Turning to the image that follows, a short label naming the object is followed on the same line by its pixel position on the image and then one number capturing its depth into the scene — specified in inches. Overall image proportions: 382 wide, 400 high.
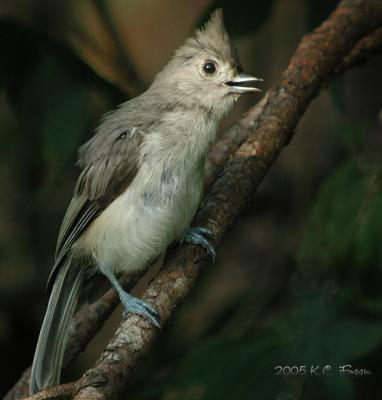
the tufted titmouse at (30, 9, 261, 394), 242.2
